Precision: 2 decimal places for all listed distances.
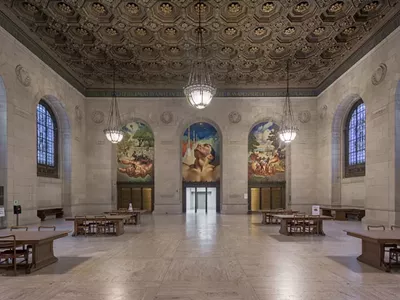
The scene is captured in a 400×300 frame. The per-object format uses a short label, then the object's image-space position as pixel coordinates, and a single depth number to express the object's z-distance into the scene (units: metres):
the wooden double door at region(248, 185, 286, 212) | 21.16
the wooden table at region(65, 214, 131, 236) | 10.70
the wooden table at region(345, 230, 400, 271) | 6.09
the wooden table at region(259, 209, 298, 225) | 13.91
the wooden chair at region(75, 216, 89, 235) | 10.76
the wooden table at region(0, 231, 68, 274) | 6.04
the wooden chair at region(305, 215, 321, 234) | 10.78
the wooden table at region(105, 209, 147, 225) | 14.16
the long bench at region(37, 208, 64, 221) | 15.81
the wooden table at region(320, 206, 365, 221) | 16.03
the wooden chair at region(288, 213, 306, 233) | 10.79
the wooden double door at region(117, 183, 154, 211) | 21.19
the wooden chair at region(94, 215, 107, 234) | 10.62
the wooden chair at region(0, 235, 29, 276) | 5.86
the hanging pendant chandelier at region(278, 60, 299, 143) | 20.44
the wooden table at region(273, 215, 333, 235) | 10.73
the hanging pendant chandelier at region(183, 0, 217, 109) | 10.64
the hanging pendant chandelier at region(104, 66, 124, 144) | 20.55
